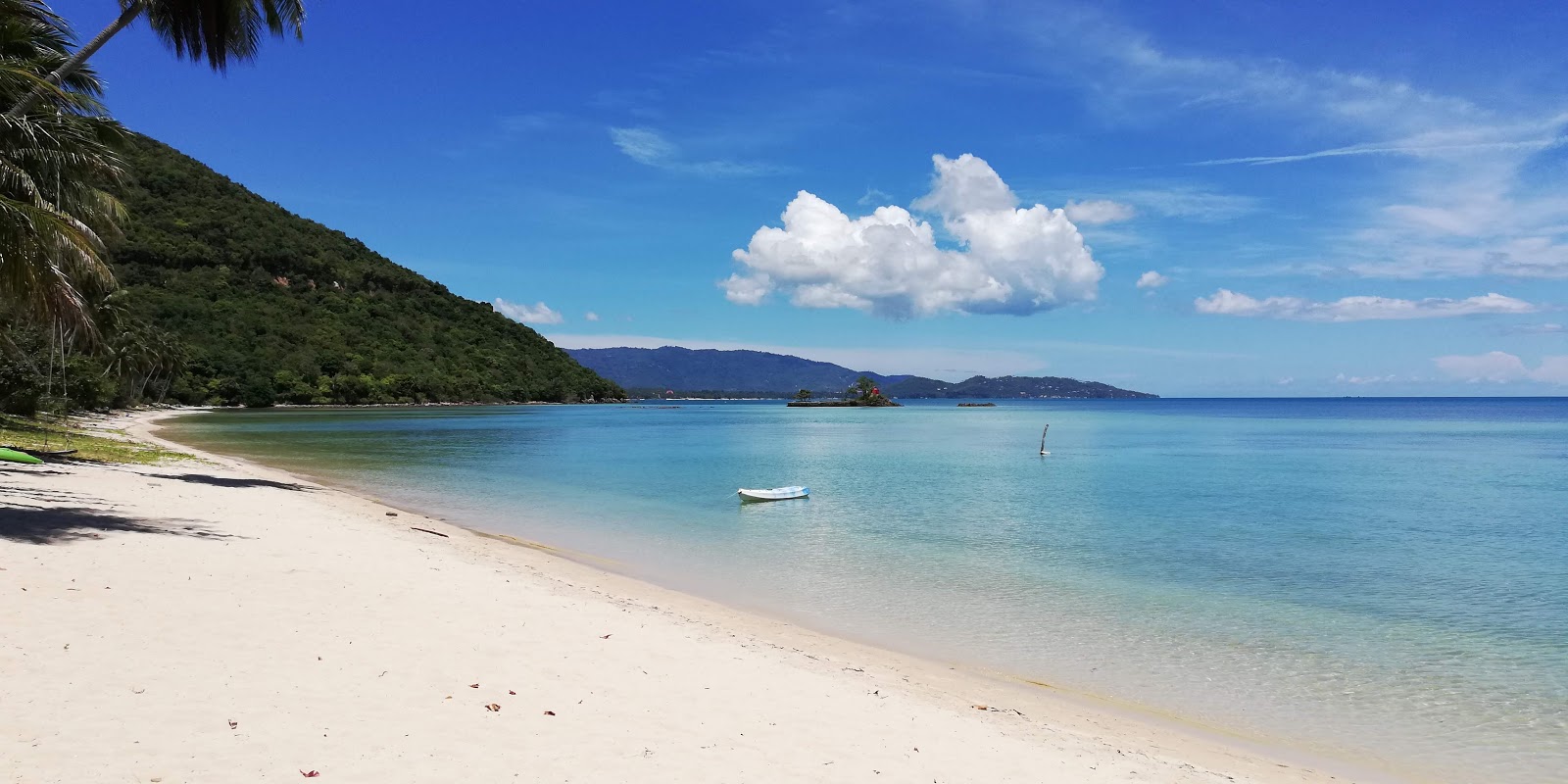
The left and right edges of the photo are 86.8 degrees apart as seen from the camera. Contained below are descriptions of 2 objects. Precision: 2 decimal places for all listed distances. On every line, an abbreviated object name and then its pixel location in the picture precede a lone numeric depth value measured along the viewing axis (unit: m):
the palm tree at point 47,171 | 9.56
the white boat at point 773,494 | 25.14
